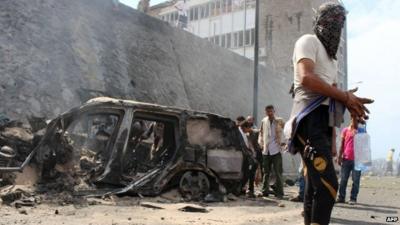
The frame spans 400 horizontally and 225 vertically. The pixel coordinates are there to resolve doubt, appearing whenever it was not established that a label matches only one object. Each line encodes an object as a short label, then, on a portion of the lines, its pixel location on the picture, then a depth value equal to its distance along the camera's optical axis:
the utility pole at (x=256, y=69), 16.77
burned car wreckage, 7.43
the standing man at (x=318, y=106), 3.04
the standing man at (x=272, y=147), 9.85
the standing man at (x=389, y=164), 29.64
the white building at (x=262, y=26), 42.66
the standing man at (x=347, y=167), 9.36
